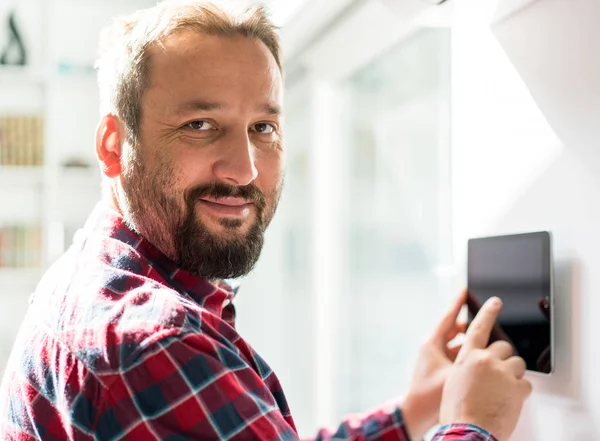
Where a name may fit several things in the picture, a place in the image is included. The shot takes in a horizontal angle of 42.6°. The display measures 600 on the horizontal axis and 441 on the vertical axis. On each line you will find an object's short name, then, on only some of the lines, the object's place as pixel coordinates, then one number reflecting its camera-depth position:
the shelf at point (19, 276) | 3.32
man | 0.89
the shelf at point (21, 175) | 3.36
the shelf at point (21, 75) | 3.37
